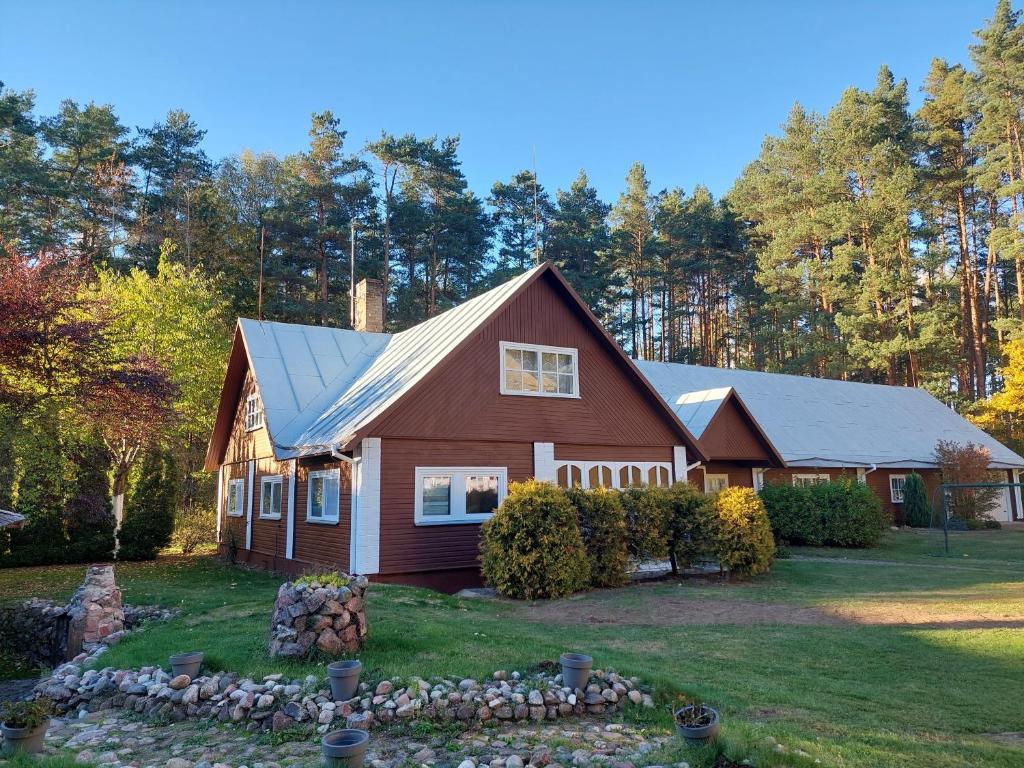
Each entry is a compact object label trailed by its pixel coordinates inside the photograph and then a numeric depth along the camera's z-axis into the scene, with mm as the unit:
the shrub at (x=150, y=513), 20812
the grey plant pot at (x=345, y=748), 4328
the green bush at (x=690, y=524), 13430
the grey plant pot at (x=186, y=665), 6613
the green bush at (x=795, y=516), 19938
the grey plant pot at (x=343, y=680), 5781
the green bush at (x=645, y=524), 13062
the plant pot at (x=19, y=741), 4961
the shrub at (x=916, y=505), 26625
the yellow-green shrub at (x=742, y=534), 13266
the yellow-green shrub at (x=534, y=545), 11570
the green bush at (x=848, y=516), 19969
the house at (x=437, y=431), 13344
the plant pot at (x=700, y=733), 4426
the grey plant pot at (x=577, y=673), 5848
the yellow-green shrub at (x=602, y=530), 12531
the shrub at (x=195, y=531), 23703
